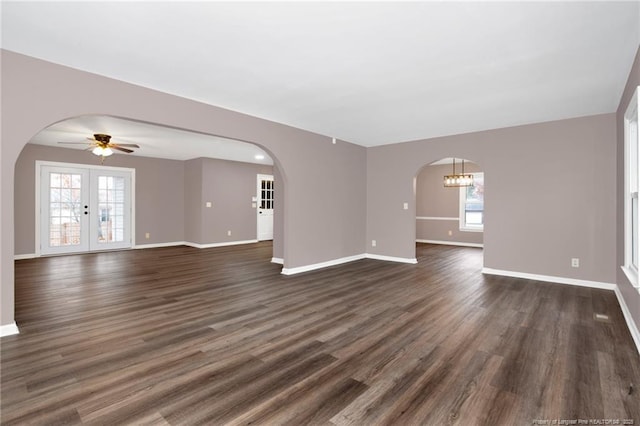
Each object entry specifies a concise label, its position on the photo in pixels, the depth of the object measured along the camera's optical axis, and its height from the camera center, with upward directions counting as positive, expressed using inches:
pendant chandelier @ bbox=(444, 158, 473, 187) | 305.9 +32.4
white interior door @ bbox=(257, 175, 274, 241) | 383.2 +5.7
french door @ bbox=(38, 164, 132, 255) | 270.2 +2.8
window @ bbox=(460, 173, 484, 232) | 354.9 +8.0
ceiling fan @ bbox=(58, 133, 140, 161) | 218.7 +48.9
